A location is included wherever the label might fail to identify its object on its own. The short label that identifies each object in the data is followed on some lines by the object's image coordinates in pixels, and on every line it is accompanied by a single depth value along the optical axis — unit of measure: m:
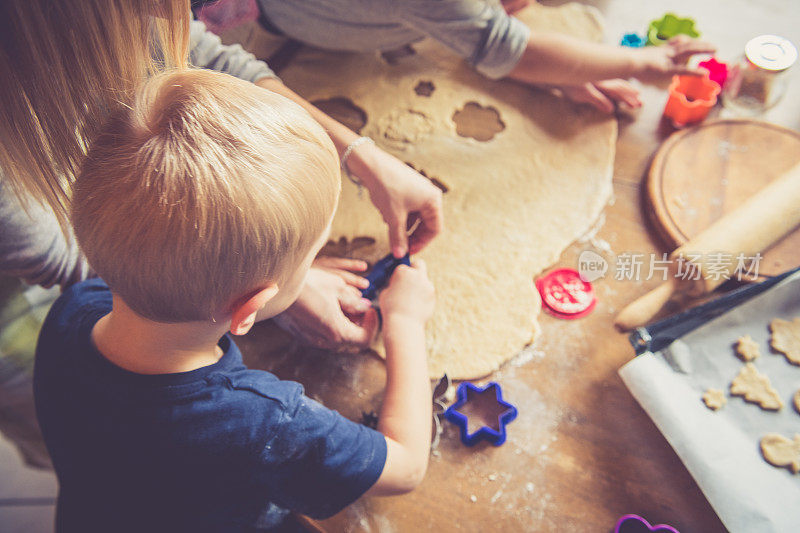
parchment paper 0.60
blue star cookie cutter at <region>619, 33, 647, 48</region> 1.10
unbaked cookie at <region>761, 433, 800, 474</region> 0.63
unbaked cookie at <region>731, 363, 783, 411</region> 0.67
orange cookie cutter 0.93
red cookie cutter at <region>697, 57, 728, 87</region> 1.01
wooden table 0.62
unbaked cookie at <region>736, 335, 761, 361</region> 0.71
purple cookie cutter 0.60
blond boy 0.39
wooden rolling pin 0.73
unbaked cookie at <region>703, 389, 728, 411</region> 0.67
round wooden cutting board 0.82
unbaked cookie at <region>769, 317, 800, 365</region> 0.71
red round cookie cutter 0.78
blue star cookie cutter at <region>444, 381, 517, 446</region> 0.66
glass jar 0.90
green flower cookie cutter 1.09
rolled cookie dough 0.78
